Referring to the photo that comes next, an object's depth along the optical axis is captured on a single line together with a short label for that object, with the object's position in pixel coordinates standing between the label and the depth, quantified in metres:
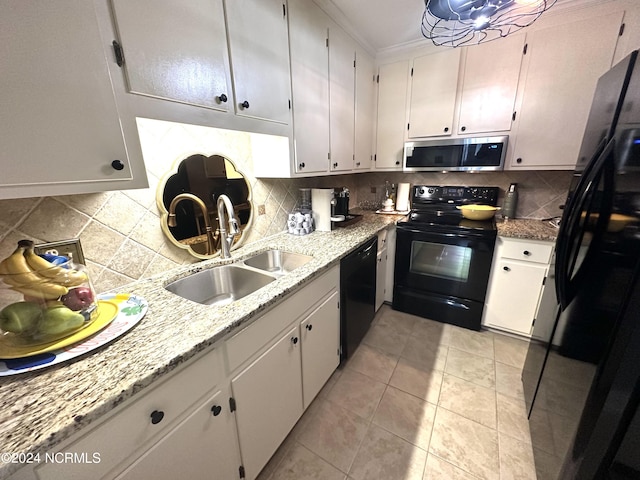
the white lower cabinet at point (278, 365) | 0.98
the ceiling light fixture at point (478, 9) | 1.08
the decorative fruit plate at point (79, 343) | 0.65
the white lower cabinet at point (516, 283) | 1.88
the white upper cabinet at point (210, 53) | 0.80
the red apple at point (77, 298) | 0.76
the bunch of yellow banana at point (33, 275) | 0.66
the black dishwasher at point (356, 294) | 1.67
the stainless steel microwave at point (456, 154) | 2.06
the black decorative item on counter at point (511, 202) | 2.25
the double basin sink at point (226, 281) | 1.30
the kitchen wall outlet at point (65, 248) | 0.90
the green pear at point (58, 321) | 0.70
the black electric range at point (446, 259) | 2.06
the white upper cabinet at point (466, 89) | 1.97
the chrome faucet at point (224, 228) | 1.33
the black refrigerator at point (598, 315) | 0.66
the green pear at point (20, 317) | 0.66
